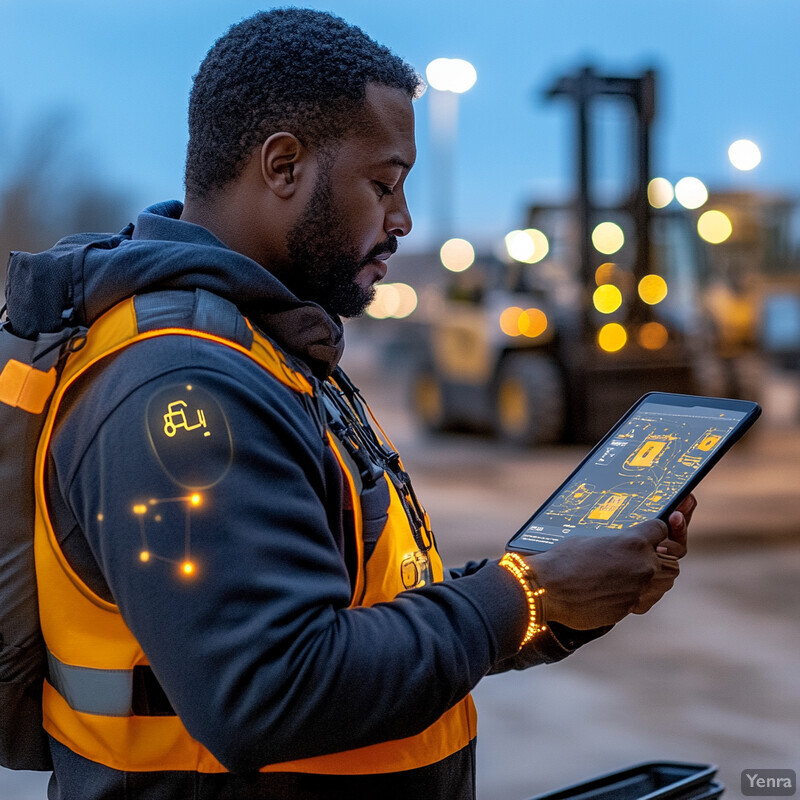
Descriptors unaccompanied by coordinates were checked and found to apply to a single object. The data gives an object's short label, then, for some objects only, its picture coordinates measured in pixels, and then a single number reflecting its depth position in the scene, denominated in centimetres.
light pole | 2641
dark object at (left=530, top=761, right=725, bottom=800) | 189
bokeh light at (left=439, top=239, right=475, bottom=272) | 1380
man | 122
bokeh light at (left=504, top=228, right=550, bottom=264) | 1276
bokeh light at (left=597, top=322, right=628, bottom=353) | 1172
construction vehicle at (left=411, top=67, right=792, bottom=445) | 1155
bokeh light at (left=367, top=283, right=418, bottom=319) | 3419
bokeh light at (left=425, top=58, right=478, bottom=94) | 2642
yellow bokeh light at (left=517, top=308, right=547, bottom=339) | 1227
